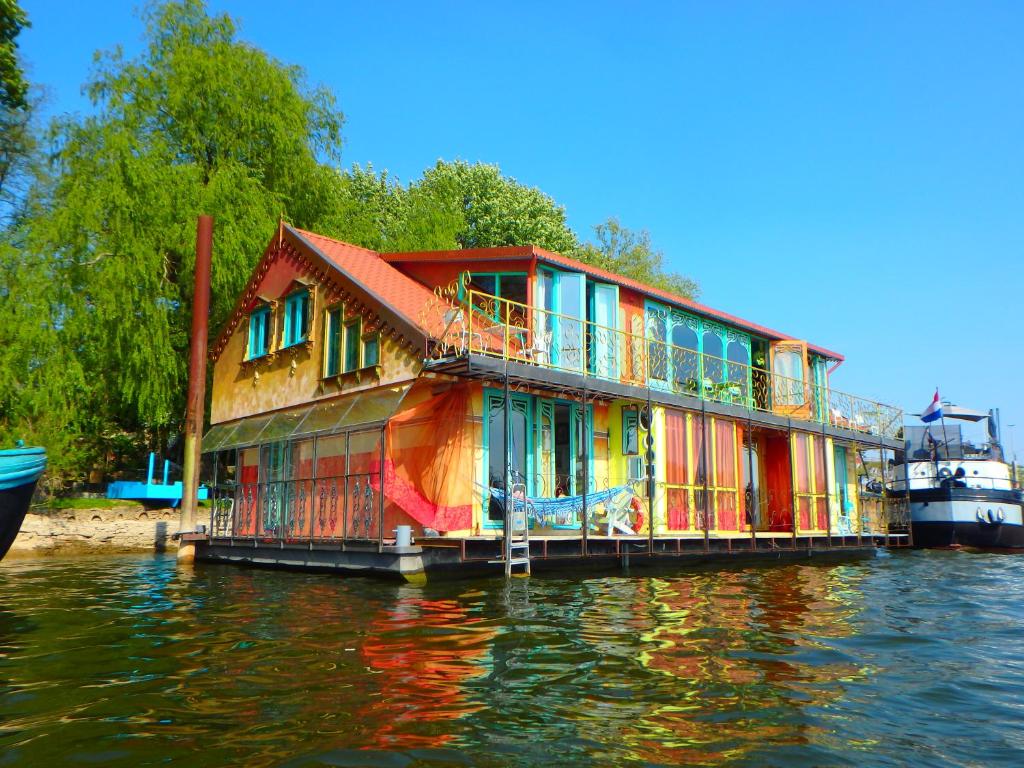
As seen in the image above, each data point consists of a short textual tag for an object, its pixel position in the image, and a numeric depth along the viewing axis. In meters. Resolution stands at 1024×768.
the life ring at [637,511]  17.00
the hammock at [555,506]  14.38
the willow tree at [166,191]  22.66
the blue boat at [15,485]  11.75
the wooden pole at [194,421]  18.94
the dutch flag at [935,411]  29.17
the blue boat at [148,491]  23.45
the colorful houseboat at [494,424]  14.98
